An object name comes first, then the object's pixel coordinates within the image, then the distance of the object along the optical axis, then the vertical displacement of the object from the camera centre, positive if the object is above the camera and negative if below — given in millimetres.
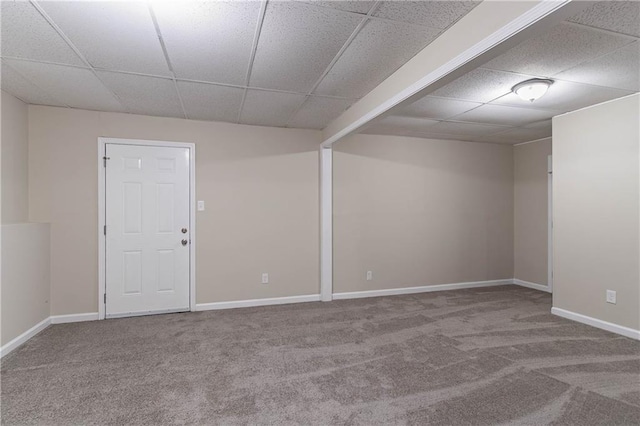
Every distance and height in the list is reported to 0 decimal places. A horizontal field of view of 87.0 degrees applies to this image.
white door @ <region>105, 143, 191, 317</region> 3990 -204
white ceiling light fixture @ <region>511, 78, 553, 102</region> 2973 +1135
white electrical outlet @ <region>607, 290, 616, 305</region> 3529 -857
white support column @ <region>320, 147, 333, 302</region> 4719 -141
